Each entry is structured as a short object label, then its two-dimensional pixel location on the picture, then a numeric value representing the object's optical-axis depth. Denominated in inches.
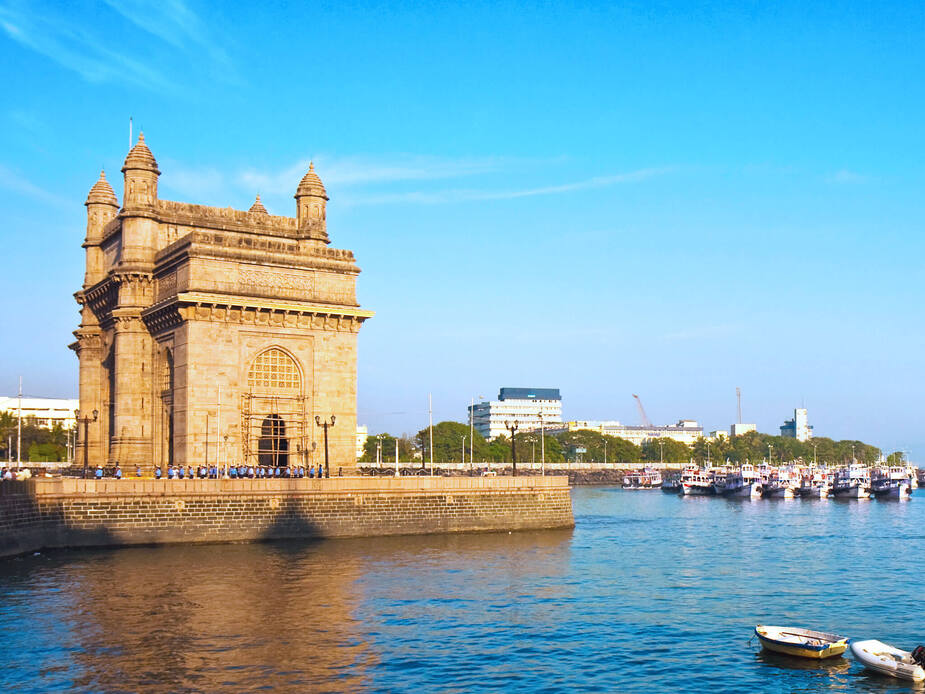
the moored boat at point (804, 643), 1230.3
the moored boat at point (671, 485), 6643.7
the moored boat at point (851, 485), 5196.9
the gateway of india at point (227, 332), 2534.4
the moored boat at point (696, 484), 5969.5
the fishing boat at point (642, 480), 7317.9
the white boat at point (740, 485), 5388.8
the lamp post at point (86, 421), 2934.1
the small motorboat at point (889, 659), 1144.2
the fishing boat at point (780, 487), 5300.2
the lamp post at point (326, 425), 2470.0
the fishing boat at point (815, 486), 5324.8
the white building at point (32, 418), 7199.8
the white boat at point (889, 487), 5442.9
